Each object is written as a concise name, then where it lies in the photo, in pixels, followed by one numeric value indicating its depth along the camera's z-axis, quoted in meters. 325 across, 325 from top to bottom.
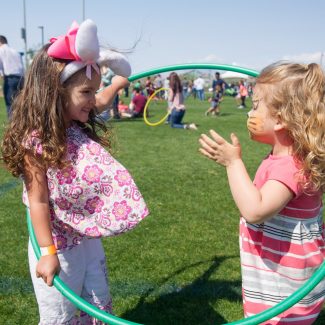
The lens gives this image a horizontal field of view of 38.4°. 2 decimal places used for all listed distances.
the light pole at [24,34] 36.66
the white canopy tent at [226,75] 42.75
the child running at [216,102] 19.05
